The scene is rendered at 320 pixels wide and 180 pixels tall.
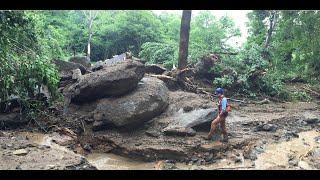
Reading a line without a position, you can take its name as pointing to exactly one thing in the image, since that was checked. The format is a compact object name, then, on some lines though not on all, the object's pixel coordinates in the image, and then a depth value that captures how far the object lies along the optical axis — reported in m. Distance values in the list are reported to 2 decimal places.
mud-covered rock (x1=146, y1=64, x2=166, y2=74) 11.38
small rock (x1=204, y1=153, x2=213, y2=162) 6.84
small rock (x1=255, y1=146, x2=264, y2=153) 7.01
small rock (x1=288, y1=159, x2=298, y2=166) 6.31
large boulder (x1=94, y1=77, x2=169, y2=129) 7.89
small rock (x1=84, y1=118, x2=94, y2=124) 8.39
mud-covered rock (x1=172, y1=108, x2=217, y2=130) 7.83
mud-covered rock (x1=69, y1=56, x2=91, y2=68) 12.30
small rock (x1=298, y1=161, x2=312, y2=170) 6.04
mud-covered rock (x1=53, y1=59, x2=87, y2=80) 10.70
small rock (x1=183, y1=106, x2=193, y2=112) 8.39
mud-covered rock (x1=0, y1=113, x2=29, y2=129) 7.99
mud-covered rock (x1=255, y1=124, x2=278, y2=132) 8.24
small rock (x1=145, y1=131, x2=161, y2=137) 7.72
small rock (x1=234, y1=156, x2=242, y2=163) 6.57
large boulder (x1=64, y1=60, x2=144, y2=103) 8.29
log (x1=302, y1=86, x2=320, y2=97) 12.24
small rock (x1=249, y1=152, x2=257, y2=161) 6.66
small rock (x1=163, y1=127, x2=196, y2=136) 7.52
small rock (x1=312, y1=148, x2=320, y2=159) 6.53
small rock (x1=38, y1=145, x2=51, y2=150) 6.68
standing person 7.30
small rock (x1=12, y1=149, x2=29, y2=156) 6.23
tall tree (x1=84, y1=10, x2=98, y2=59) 21.16
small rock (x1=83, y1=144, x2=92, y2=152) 7.54
